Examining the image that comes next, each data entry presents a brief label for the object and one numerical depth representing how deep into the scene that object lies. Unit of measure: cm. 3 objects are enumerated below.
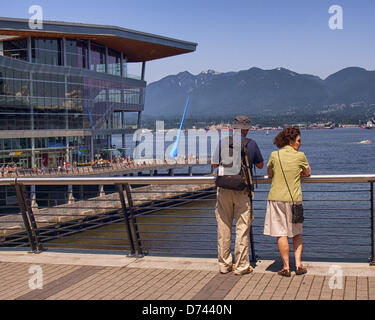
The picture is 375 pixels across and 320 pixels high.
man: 692
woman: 682
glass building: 5053
